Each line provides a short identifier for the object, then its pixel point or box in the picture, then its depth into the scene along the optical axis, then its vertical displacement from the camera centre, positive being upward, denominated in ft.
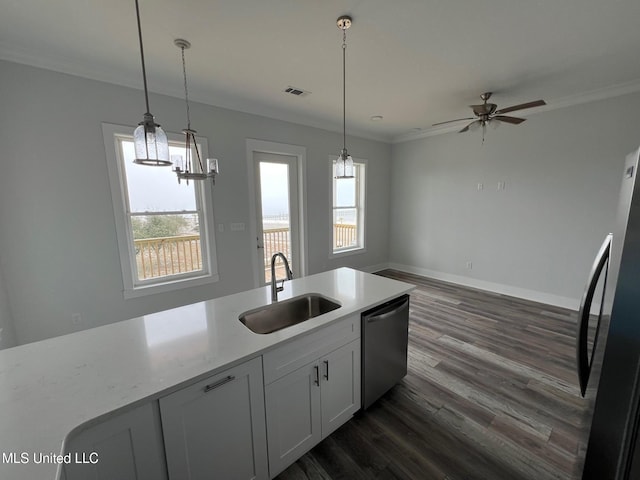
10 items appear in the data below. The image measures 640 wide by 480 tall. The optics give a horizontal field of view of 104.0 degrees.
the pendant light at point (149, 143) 3.88 +1.01
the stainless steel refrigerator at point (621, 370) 2.13 -1.54
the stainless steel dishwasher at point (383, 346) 5.69 -3.45
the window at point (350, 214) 15.72 -0.62
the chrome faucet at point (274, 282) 5.51 -1.69
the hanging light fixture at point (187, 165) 6.05 +1.07
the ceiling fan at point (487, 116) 9.11 +3.24
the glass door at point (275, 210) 11.89 -0.22
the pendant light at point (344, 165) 6.75 +1.09
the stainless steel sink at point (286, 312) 5.39 -2.47
